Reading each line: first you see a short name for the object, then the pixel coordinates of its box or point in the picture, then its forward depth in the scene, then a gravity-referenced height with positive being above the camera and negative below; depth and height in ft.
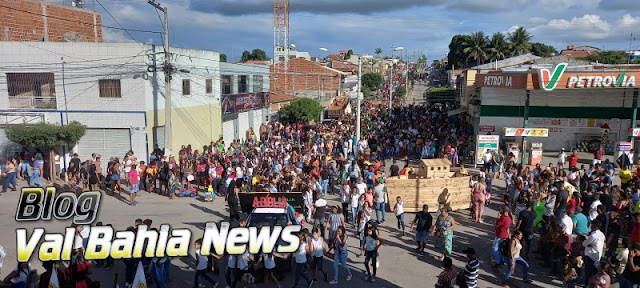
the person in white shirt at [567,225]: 32.27 -8.89
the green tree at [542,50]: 309.01 +35.03
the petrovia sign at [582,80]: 68.54 +3.06
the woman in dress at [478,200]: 44.10 -9.75
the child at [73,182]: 54.19 -10.22
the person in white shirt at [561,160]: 55.06 -7.98
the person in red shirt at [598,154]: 65.36 -7.82
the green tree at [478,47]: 206.59 +24.07
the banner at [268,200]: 38.17 -8.85
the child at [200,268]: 29.30 -11.09
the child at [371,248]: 30.78 -10.24
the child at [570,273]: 26.89 -10.23
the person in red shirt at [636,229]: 29.81 -8.50
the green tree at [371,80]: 277.23 +11.38
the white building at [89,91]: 63.87 +0.79
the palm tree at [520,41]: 204.44 +27.56
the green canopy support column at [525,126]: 69.74 -4.32
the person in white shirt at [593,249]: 28.50 -9.41
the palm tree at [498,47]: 204.01 +23.67
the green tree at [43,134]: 55.57 -4.76
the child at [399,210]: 41.04 -10.18
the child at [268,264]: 28.90 -10.66
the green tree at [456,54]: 275.18 +29.63
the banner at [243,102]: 87.25 -0.88
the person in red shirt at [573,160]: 62.13 -8.23
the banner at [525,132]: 70.28 -5.03
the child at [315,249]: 30.53 -10.18
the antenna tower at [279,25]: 222.07 +37.78
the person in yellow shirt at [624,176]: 50.20 -8.47
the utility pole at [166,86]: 61.77 +1.53
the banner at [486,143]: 68.44 -6.63
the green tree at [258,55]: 426.30 +40.61
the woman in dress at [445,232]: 35.17 -10.35
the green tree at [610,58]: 206.75 +20.24
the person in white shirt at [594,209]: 36.53 -8.83
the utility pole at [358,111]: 74.33 -2.16
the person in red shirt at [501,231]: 32.89 -9.57
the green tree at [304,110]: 113.70 -3.00
